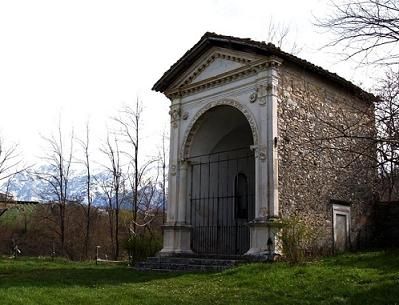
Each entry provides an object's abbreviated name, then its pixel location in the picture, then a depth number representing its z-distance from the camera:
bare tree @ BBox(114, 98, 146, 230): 25.96
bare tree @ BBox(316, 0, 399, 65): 7.30
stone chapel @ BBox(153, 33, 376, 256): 14.44
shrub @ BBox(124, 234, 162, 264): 17.98
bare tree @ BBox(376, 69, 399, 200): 8.16
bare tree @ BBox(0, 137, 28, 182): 29.00
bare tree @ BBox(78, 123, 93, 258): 29.55
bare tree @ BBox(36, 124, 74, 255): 29.39
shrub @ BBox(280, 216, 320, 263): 12.38
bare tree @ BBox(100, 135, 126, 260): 28.77
